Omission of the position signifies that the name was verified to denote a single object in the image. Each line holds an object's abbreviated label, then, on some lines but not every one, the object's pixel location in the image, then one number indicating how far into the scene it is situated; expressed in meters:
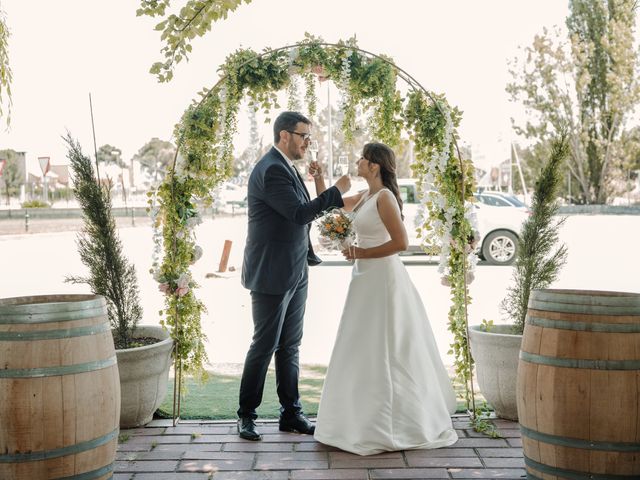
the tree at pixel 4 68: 5.37
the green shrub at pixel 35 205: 40.39
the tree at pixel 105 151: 87.99
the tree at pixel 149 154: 105.44
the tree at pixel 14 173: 77.94
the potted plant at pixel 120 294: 4.59
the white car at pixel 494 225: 13.21
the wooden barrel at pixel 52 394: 2.75
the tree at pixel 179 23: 5.14
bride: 4.20
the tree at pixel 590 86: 33.16
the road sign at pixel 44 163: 22.86
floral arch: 4.87
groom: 4.29
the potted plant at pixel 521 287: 4.67
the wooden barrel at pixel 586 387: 2.91
